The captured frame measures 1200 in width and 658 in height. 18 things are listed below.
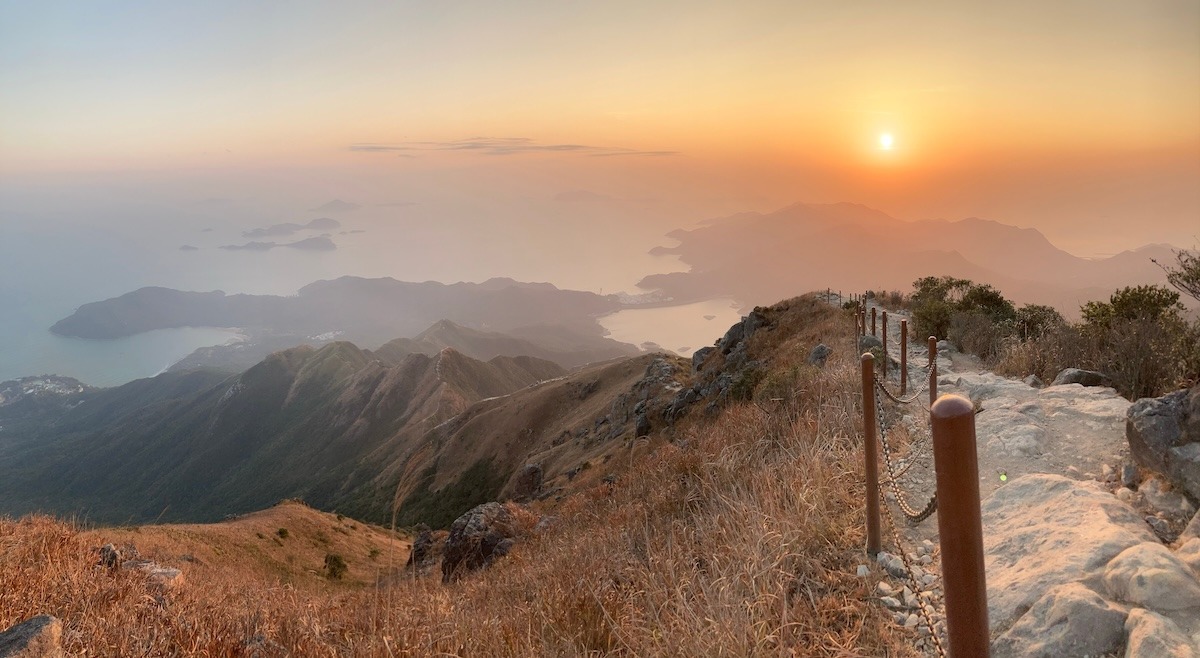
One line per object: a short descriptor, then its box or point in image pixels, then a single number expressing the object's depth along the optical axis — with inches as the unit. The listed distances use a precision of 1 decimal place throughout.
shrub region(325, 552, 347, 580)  1402.6
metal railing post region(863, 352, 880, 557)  176.2
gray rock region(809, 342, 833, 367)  655.6
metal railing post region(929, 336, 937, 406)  305.4
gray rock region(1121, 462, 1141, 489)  209.3
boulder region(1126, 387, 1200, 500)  187.0
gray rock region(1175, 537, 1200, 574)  147.3
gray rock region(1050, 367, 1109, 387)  348.5
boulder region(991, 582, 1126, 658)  130.6
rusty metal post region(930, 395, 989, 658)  84.8
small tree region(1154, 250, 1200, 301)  386.0
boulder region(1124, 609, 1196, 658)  119.7
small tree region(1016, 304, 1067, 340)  627.5
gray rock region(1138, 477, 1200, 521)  181.9
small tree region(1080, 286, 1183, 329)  490.6
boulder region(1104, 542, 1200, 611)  132.1
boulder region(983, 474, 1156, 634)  153.2
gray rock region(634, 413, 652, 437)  1556.6
